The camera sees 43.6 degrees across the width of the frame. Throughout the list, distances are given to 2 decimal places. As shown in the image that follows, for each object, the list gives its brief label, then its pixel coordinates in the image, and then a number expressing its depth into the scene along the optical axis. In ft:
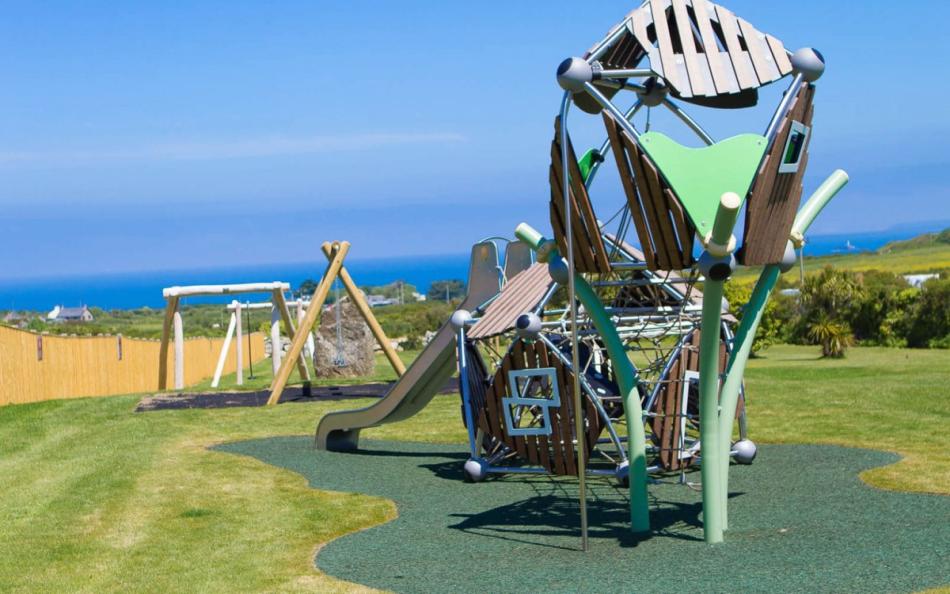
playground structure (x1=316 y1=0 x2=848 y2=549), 26.27
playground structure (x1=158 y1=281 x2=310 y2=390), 76.84
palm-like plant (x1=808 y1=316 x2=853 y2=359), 96.84
